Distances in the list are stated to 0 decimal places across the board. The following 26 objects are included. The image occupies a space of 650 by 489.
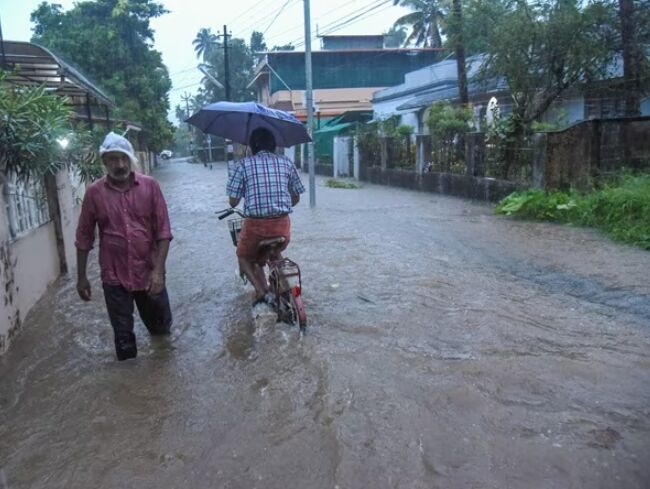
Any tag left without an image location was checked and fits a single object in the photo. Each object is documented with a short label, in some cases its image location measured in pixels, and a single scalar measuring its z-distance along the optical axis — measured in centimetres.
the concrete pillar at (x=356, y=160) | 2475
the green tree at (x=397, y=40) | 6595
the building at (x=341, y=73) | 4216
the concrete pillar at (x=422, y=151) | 1819
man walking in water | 408
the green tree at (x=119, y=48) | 2964
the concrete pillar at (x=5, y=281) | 490
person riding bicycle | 502
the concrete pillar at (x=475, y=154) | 1487
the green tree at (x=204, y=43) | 7419
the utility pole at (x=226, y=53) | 3291
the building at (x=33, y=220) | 527
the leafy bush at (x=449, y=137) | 1648
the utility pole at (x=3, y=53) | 794
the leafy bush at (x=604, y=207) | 874
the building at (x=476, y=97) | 1523
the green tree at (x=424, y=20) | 3738
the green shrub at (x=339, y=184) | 2144
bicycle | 493
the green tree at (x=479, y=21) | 1588
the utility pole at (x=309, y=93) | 1509
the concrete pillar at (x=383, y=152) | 2166
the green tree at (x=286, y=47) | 4794
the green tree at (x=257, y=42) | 5991
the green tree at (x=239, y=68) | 5831
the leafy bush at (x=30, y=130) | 545
